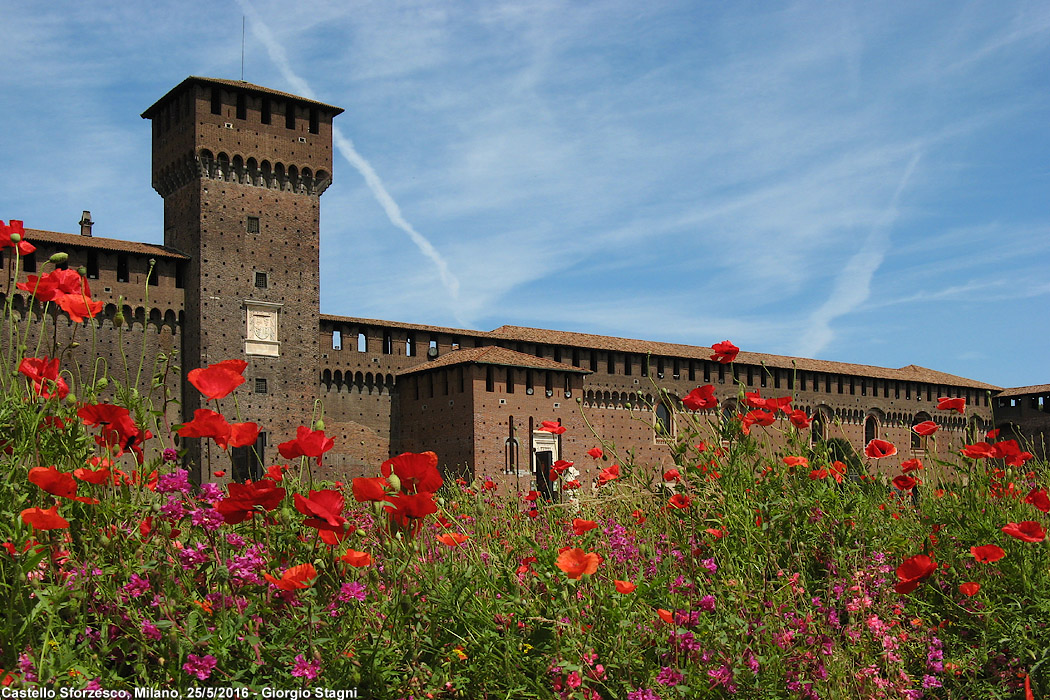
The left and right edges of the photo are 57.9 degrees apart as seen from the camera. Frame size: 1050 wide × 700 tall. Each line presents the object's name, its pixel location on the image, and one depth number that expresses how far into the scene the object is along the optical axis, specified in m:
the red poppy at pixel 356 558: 2.19
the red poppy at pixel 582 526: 2.47
